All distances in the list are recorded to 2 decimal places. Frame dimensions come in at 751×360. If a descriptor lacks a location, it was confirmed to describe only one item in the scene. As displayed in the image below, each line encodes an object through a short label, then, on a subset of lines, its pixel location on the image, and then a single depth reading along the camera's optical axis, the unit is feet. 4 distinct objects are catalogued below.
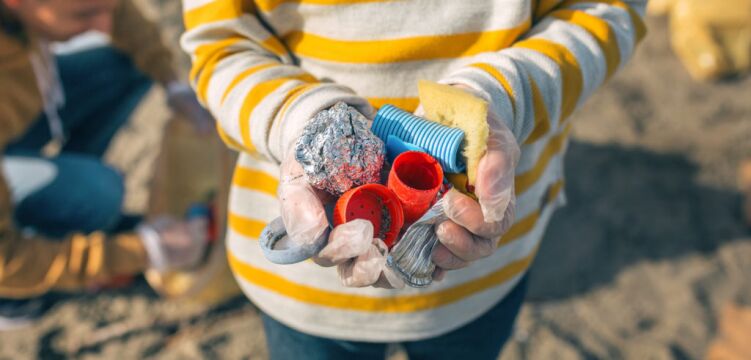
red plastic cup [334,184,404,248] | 2.08
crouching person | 4.99
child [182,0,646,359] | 2.34
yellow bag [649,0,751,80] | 7.47
